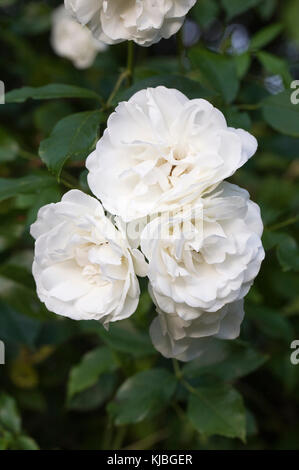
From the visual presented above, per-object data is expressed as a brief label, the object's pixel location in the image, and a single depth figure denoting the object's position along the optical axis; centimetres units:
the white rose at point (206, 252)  34
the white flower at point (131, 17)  38
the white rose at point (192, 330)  36
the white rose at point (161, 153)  34
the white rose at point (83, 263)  35
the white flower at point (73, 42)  73
